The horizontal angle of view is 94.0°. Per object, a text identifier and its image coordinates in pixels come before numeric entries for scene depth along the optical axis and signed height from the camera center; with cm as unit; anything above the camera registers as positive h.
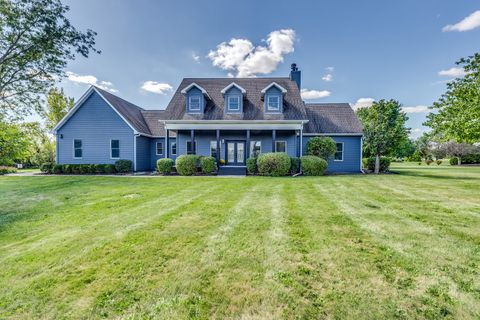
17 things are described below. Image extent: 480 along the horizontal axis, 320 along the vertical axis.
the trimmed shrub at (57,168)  1648 -99
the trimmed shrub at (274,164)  1411 -64
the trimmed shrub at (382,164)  1692 -80
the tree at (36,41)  1106 +598
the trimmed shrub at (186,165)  1491 -72
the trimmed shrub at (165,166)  1536 -81
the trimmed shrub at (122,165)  1638 -82
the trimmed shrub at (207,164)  1519 -67
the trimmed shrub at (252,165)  1510 -75
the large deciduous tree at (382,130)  1602 +168
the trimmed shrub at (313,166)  1446 -79
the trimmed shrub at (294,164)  1500 -69
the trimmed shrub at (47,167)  1689 -94
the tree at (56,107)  2814 +604
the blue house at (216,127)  1636 +201
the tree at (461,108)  970 +209
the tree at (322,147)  1595 +48
